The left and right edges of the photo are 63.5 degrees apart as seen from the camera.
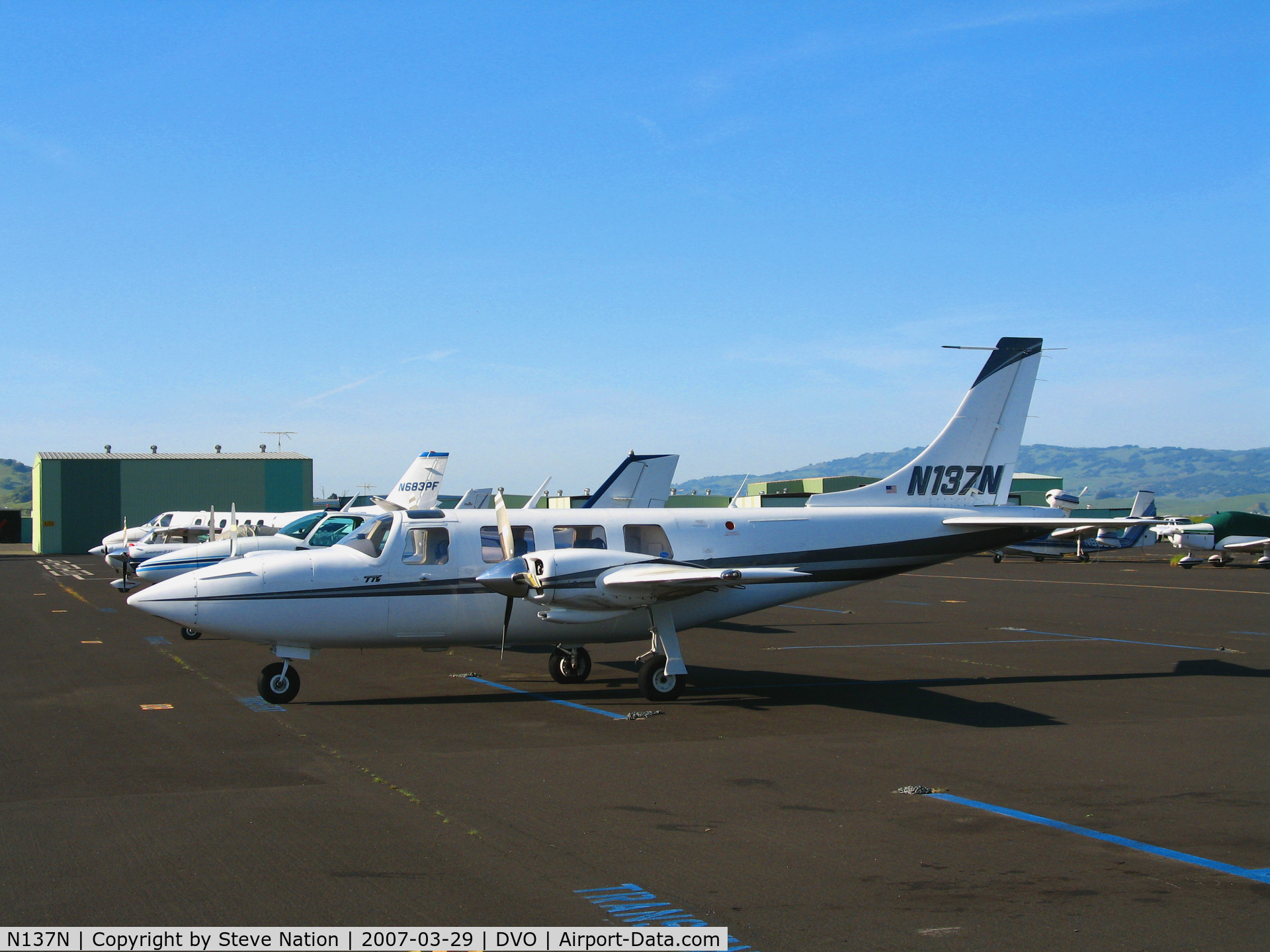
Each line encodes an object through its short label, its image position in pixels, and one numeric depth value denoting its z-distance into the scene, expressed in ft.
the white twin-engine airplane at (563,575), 43.55
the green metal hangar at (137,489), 275.59
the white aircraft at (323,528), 63.46
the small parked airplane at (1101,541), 183.52
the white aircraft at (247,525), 97.96
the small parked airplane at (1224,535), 166.71
